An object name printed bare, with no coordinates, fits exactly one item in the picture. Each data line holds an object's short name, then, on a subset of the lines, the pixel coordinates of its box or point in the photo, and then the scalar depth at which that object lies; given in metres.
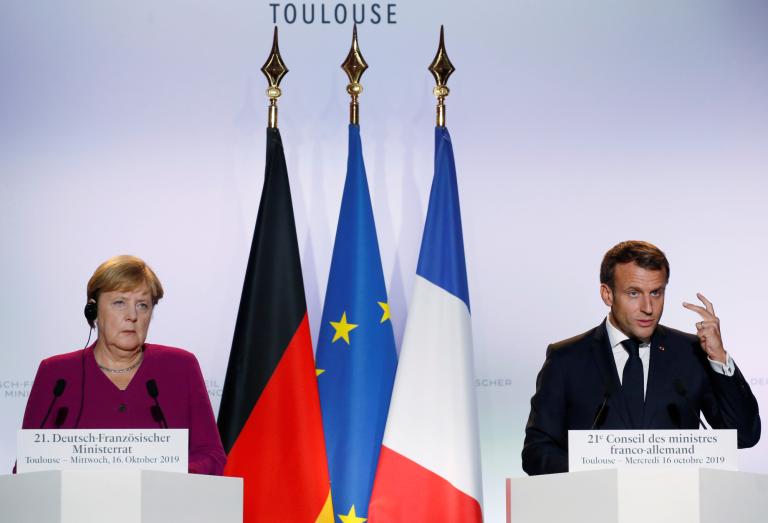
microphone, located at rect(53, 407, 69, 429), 8.23
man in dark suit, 8.12
